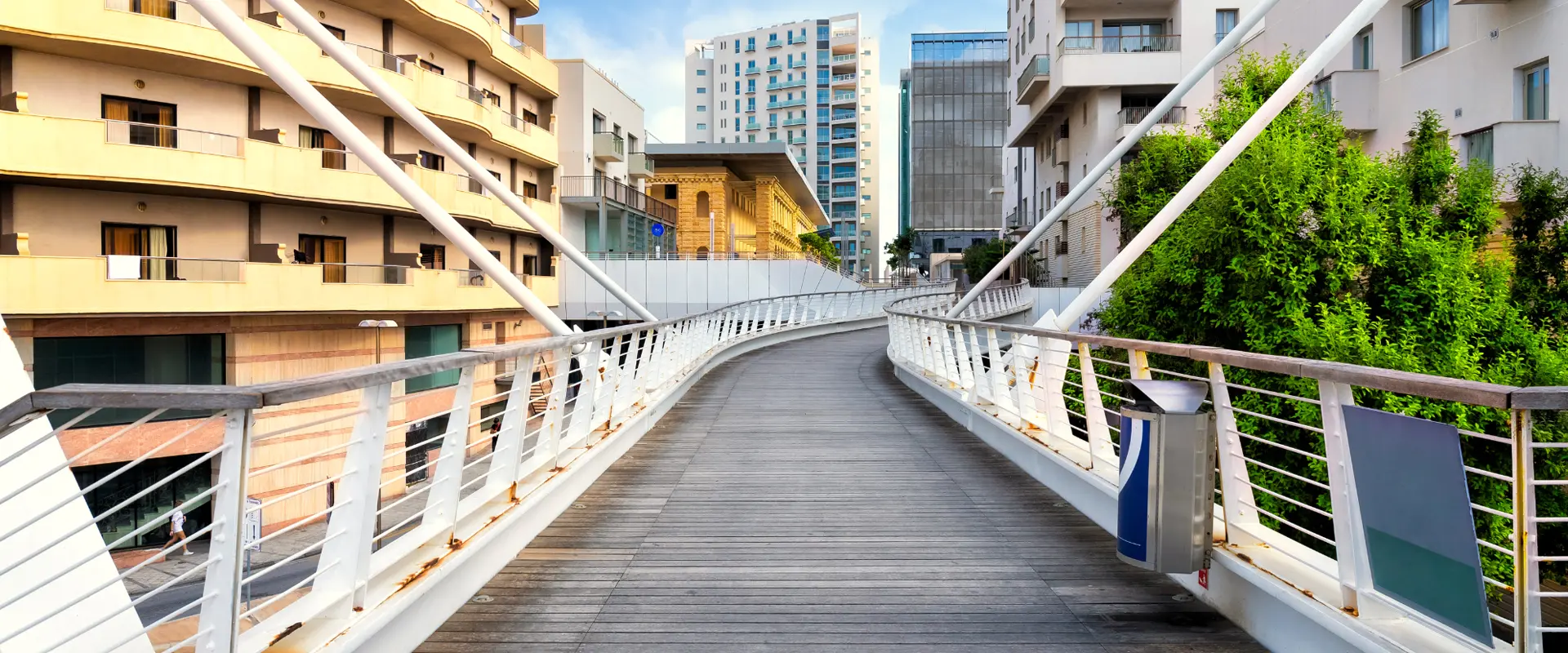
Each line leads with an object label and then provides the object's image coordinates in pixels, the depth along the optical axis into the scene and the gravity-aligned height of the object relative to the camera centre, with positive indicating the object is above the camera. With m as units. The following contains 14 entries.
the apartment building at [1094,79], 38.69 +7.85
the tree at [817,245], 97.25 +4.01
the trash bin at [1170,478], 4.43 -0.81
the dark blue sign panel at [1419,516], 2.98 -0.69
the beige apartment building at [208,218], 19.27 +1.59
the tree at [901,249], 121.56 +4.38
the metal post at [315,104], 8.52 +1.49
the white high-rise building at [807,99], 136.25 +24.38
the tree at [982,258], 60.00 +1.81
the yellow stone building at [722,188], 61.47 +6.10
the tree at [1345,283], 16.27 +0.04
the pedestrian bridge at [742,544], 2.84 -1.30
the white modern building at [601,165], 42.53 +5.38
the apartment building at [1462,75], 19.56 +4.42
